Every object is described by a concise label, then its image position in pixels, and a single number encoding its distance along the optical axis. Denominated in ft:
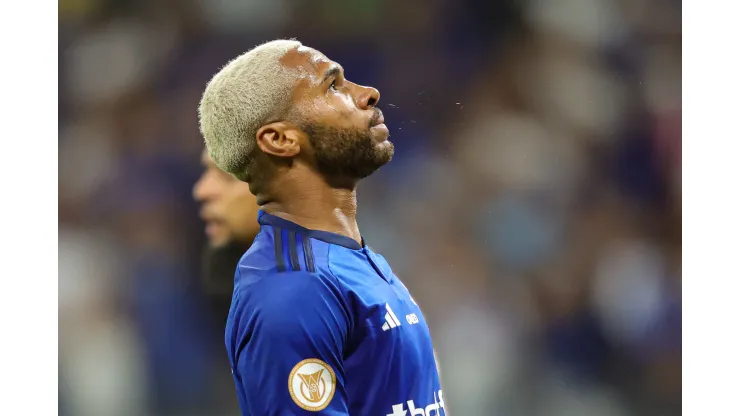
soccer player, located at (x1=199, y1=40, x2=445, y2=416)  34.52
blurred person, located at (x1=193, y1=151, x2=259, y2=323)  37.89
